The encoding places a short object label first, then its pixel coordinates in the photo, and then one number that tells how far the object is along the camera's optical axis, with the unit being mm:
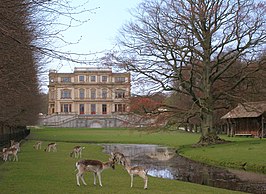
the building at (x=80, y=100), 114000
